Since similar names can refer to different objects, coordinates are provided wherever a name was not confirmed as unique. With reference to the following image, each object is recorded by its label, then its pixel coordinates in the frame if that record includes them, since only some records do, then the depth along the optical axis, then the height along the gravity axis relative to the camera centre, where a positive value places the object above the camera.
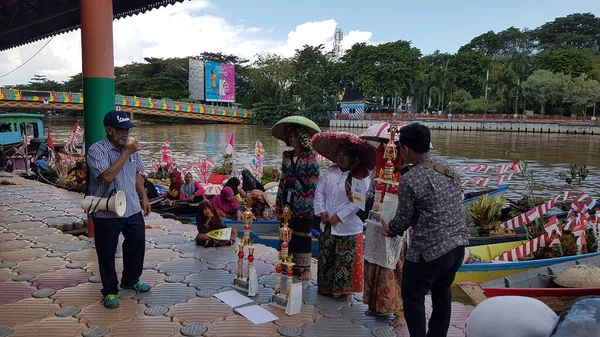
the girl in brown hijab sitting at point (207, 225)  5.27 -1.25
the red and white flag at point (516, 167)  9.84 -0.96
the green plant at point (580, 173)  11.35 -1.35
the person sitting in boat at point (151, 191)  9.79 -1.56
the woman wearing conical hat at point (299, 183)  4.10 -0.58
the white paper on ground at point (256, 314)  3.35 -1.48
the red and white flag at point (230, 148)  12.05 -0.74
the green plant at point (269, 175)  11.04 -1.35
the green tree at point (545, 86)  42.81 +3.61
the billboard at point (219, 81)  52.08 +4.66
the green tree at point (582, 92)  40.25 +2.88
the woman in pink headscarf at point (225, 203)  5.80 -1.09
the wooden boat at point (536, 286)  4.36 -1.71
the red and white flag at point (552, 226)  6.17 -1.42
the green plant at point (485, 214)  7.60 -1.55
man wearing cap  3.31 -0.56
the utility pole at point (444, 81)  50.53 +4.70
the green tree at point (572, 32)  69.31 +14.92
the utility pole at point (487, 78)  51.01 +5.18
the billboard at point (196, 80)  52.53 +4.82
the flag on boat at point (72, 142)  13.71 -0.74
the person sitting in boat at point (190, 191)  9.12 -1.47
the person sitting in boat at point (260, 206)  7.62 -1.47
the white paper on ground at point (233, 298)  3.65 -1.48
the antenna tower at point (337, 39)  75.46 +14.27
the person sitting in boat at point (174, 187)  9.58 -1.45
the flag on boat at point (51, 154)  12.66 -1.00
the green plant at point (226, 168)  12.17 -1.31
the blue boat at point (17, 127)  17.38 -0.32
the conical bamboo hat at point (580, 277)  4.66 -1.63
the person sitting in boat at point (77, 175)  9.93 -1.28
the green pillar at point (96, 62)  4.95 +0.64
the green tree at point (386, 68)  50.34 +6.19
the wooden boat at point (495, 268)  5.51 -1.79
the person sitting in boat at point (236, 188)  8.15 -1.24
